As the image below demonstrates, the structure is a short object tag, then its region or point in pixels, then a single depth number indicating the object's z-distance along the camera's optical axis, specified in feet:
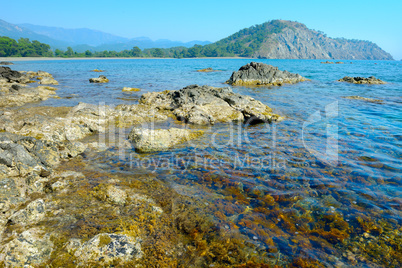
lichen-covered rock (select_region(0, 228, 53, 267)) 11.43
